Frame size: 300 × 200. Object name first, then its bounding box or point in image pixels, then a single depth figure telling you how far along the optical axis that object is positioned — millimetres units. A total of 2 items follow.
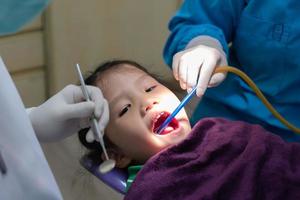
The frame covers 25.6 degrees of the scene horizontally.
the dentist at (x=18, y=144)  627
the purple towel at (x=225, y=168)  834
